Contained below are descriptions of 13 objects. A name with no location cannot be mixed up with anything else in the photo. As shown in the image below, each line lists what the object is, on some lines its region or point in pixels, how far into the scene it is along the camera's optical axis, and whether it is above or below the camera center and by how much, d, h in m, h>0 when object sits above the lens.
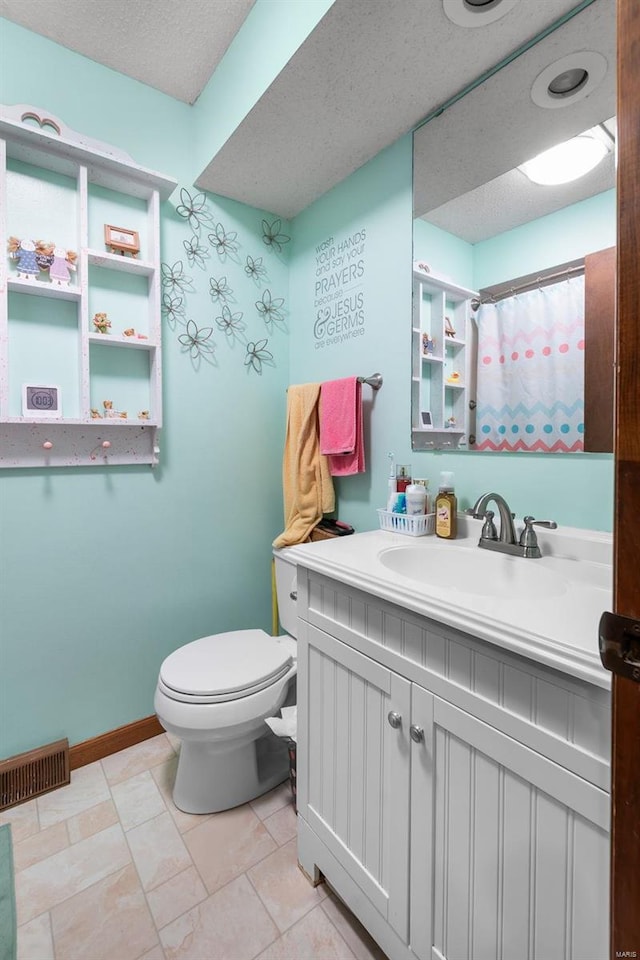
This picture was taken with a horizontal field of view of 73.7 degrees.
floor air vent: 1.41 -1.02
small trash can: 1.38 -0.98
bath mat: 1.00 -1.11
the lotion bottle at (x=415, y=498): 1.30 -0.08
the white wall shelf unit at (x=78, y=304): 1.37 +0.59
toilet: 1.25 -0.71
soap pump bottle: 1.23 -0.11
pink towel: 1.55 +0.17
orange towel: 1.70 -0.01
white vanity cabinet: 0.60 -0.56
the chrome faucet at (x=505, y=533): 1.05 -0.16
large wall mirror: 0.99 +0.56
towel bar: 1.55 +0.33
